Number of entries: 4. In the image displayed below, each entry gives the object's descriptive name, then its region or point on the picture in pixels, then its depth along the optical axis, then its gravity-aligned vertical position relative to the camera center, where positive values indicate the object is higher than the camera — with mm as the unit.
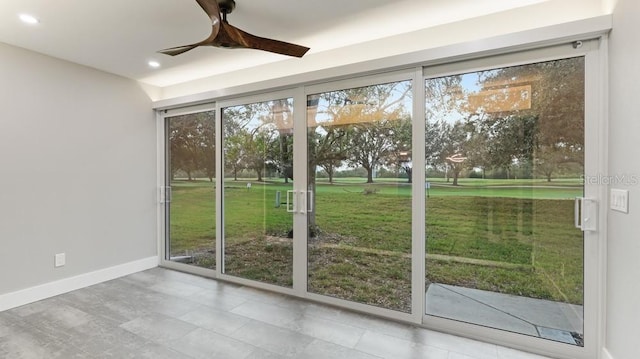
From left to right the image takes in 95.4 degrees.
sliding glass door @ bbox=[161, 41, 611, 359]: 2088 -157
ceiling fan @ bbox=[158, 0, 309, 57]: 1894 +1005
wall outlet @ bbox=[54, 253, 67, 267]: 3145 -888
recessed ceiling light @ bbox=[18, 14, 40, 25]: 2316 +1294
